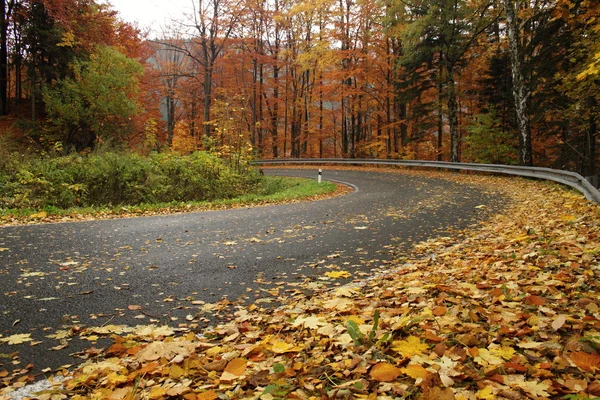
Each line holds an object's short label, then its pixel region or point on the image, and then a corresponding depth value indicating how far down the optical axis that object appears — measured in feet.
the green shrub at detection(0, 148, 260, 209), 39.01
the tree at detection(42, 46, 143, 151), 73.61
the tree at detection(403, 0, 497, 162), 73.82
